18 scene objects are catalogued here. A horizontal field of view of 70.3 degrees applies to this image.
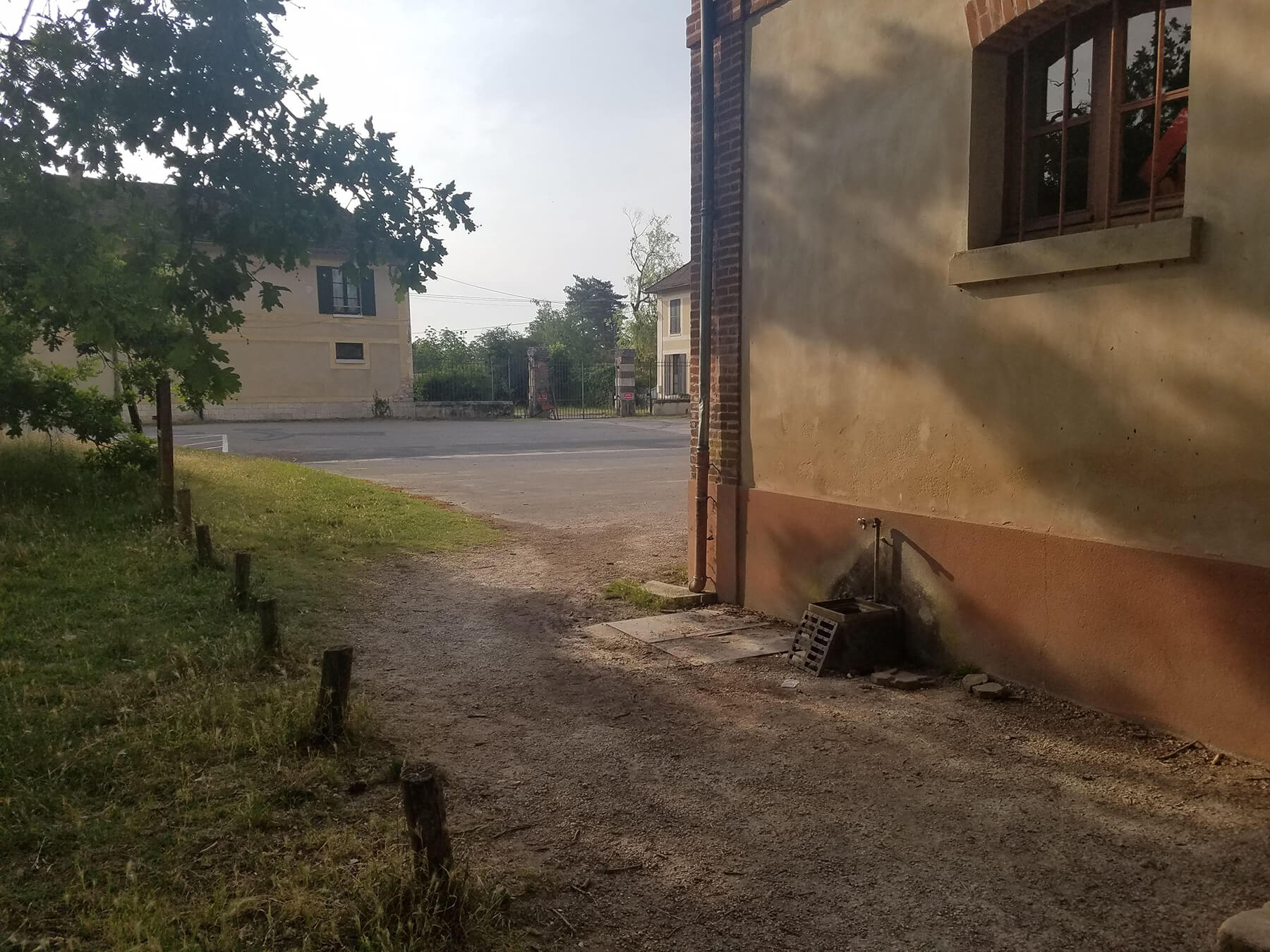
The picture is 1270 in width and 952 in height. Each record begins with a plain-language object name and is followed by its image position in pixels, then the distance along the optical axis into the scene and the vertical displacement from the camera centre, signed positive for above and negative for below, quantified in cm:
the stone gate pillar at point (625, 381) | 4053 +55
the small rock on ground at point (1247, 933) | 254 -156
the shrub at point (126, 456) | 1117 -73
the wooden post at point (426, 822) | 289 -138
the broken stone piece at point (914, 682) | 525 -170
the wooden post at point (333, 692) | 429 -142
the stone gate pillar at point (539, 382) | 3872 +52
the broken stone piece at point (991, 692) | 494 -166
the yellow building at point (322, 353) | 3512 +172
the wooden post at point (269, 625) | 552 -141
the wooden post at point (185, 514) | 909 -119
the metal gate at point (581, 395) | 4000 -7
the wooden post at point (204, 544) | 794 -130
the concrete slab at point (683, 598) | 733 -168
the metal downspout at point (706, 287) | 709 +85
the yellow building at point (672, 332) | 4428 +307
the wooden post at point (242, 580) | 683 -139
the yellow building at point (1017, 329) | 400 +33
